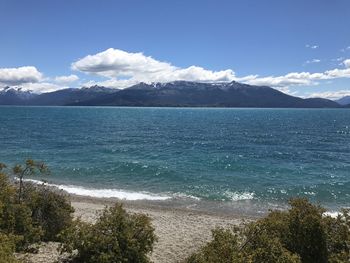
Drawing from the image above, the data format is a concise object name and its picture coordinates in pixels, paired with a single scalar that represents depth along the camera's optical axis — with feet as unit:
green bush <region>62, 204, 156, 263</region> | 50.55
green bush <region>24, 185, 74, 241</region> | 65.16
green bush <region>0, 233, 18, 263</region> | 36.98
